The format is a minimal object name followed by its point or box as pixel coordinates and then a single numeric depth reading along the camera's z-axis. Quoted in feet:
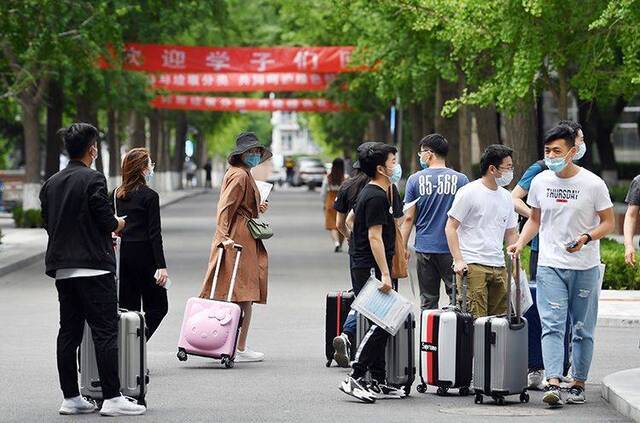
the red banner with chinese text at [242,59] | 167.94
